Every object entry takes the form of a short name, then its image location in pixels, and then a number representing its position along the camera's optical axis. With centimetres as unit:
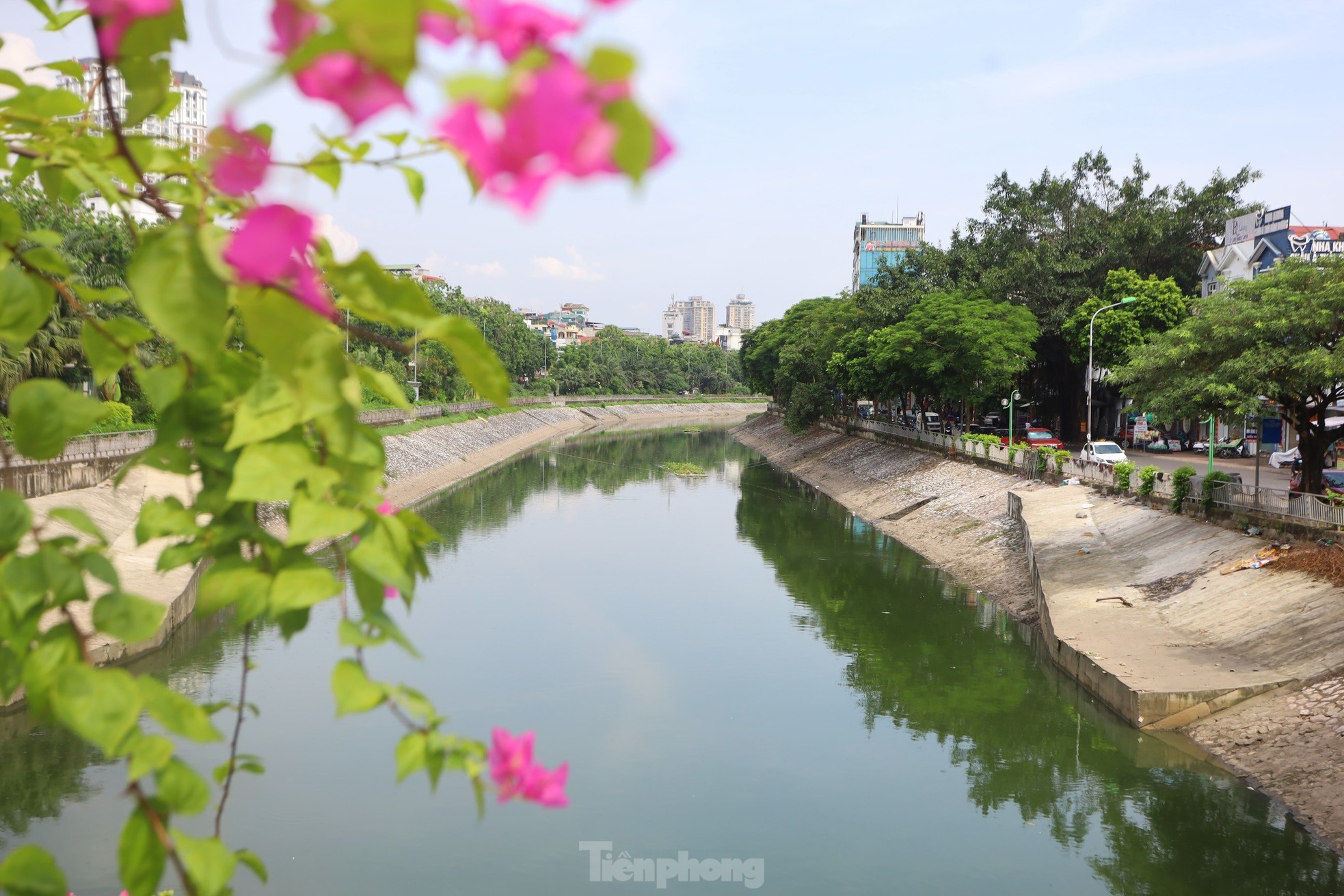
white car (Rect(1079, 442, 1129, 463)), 3653
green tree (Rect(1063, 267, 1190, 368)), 4381
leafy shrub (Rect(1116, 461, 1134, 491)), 2703
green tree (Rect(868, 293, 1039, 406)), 4016
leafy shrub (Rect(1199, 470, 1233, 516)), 2205
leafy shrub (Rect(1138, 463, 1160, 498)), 2538
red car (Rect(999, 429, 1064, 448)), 4503
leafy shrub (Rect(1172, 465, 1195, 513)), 2328
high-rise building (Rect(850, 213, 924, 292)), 13362
